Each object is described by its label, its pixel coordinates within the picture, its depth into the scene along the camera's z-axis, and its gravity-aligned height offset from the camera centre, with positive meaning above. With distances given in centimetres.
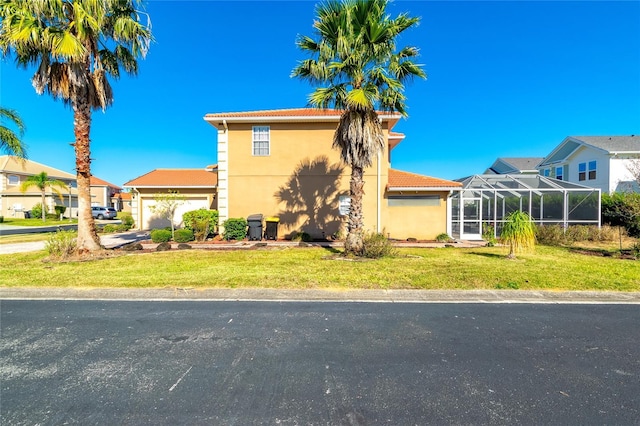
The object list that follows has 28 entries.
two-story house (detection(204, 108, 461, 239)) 1587 +135
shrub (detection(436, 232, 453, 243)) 1556 -134
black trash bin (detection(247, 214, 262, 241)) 1514 -80
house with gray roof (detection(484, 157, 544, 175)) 3512 +553
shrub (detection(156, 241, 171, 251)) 1228 -141
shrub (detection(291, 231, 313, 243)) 1526 -125
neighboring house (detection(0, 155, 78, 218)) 3653 +208
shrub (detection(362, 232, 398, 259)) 1033 -125
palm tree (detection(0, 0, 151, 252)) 938 +517
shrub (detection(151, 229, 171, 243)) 1419 -111
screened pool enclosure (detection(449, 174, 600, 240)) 1608 +51
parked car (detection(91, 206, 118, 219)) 3541 -3
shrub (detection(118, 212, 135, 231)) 2056 -75
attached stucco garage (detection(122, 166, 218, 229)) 1906 +122
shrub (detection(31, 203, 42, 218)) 3447 +9
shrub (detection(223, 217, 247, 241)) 1521 -85
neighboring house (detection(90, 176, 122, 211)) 4656 +271
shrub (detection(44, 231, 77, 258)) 1012 -112
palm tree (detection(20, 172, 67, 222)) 3206 +313
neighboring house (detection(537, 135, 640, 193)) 2354 +421
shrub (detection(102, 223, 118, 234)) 1938 -109
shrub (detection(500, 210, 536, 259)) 1021 -71
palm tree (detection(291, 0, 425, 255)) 980 +467
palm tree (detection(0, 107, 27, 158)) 1584 +381
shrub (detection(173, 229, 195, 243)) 1433 -112
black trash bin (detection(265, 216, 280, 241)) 1524 -86
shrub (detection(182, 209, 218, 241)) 1493 -50
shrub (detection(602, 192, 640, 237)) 1179 -3
